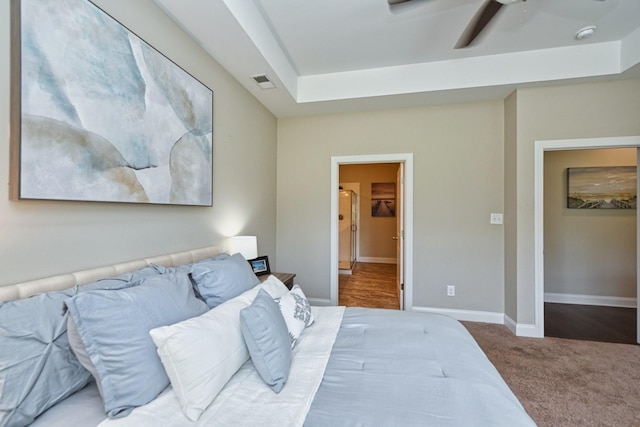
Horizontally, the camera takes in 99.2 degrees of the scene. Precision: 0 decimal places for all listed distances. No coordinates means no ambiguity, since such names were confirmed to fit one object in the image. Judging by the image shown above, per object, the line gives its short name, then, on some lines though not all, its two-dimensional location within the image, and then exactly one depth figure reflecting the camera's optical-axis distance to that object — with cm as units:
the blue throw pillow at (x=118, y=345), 89
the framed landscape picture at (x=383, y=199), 692
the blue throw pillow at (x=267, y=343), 110
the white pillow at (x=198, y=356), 93
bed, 89
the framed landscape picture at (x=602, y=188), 363
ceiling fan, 160
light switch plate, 319
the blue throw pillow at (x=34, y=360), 81
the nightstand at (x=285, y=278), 259
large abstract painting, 108
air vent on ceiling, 260
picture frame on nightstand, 260
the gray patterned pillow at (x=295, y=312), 146
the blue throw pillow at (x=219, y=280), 150
